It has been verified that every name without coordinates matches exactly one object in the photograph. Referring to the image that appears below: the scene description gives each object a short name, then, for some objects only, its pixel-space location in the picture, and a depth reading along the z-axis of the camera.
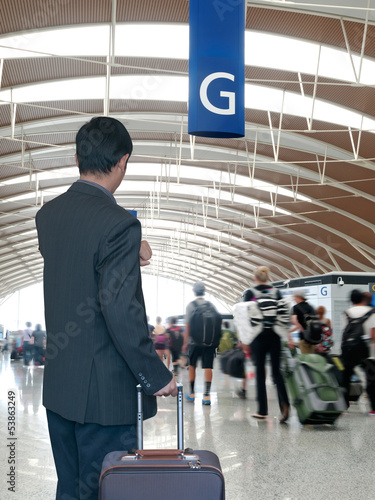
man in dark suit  2.21
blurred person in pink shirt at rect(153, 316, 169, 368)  17.73
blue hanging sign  8.29
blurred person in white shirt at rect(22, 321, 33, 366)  21.23
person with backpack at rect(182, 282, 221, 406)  10.12
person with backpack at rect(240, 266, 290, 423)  7.91
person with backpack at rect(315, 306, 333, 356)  11.27
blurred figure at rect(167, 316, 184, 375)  17.00
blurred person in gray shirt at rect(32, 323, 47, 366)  20.89
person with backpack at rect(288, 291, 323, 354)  9.80
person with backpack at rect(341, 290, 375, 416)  9.02
